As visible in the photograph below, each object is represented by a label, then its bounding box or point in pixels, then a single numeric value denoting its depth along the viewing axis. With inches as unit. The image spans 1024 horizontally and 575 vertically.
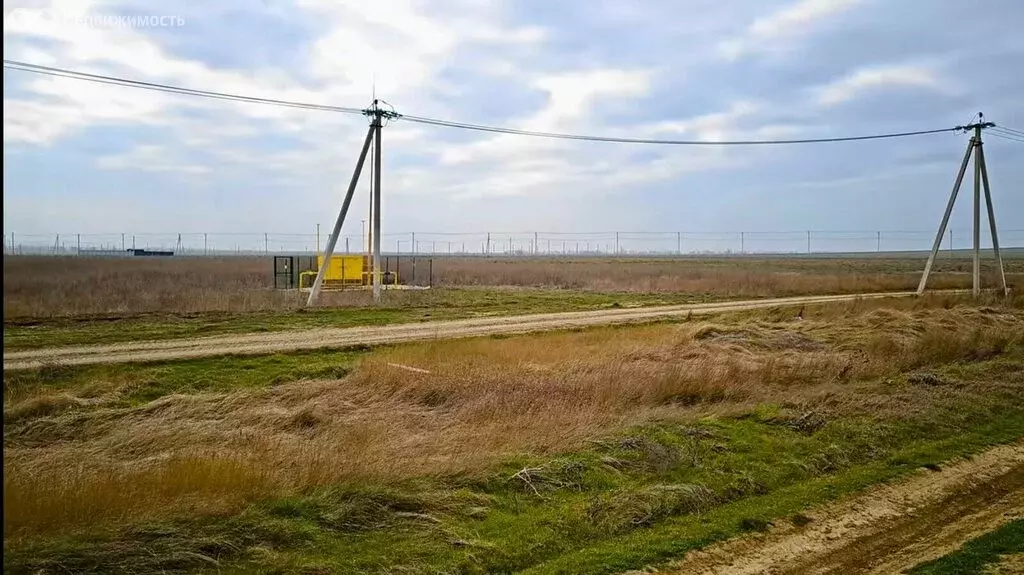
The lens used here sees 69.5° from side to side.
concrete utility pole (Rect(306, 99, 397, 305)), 1152.2
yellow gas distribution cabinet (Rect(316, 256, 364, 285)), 1620.3
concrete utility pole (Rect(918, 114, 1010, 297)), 1505.2
